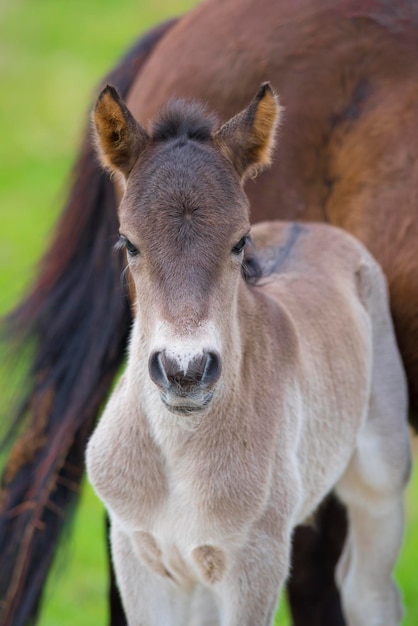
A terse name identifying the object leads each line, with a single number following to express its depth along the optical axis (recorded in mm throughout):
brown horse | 8297
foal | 5742
